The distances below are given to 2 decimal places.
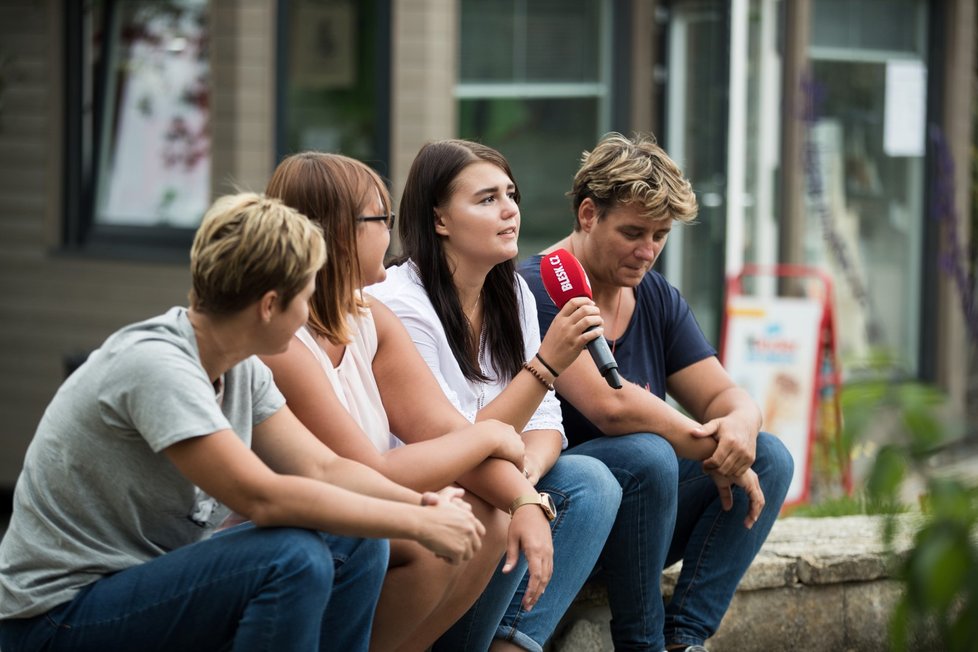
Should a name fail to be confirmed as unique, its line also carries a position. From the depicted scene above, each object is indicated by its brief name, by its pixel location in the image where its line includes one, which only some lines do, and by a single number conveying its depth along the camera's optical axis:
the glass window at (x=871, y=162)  15.89
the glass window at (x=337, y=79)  12.05
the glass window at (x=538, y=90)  12.82
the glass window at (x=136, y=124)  12.74
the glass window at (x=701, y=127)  13.99
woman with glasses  5.19
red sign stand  12.52
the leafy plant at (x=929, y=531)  2.10
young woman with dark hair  5.77
